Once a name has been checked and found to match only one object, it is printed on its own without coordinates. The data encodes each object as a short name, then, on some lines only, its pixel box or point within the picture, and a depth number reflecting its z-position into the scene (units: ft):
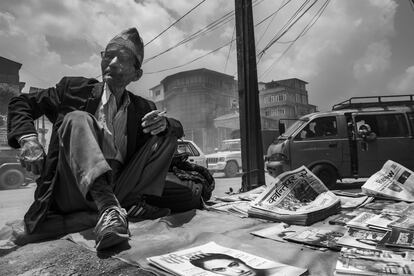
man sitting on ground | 5.20
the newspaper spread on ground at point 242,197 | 9.42
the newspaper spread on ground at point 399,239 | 4.59
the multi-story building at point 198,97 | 130.52
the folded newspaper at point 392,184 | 8.68
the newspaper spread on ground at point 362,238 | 4.78
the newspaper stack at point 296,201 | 6.49
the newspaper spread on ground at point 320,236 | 4.92
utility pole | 16.30
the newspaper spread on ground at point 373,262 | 3.71
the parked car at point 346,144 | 21.59
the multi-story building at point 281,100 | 123.95
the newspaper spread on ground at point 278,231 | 5.47
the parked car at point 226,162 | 40.50
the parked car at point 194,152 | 30.07
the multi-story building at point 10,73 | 68.39
